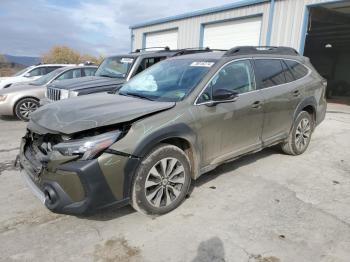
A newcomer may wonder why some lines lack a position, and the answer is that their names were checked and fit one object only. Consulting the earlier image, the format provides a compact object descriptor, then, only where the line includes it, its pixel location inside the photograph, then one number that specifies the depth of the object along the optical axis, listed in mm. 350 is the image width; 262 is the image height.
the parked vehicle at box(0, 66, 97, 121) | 8672
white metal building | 11203
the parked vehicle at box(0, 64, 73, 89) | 12812
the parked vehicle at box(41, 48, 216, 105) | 6969
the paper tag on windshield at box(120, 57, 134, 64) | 7818
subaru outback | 2975
